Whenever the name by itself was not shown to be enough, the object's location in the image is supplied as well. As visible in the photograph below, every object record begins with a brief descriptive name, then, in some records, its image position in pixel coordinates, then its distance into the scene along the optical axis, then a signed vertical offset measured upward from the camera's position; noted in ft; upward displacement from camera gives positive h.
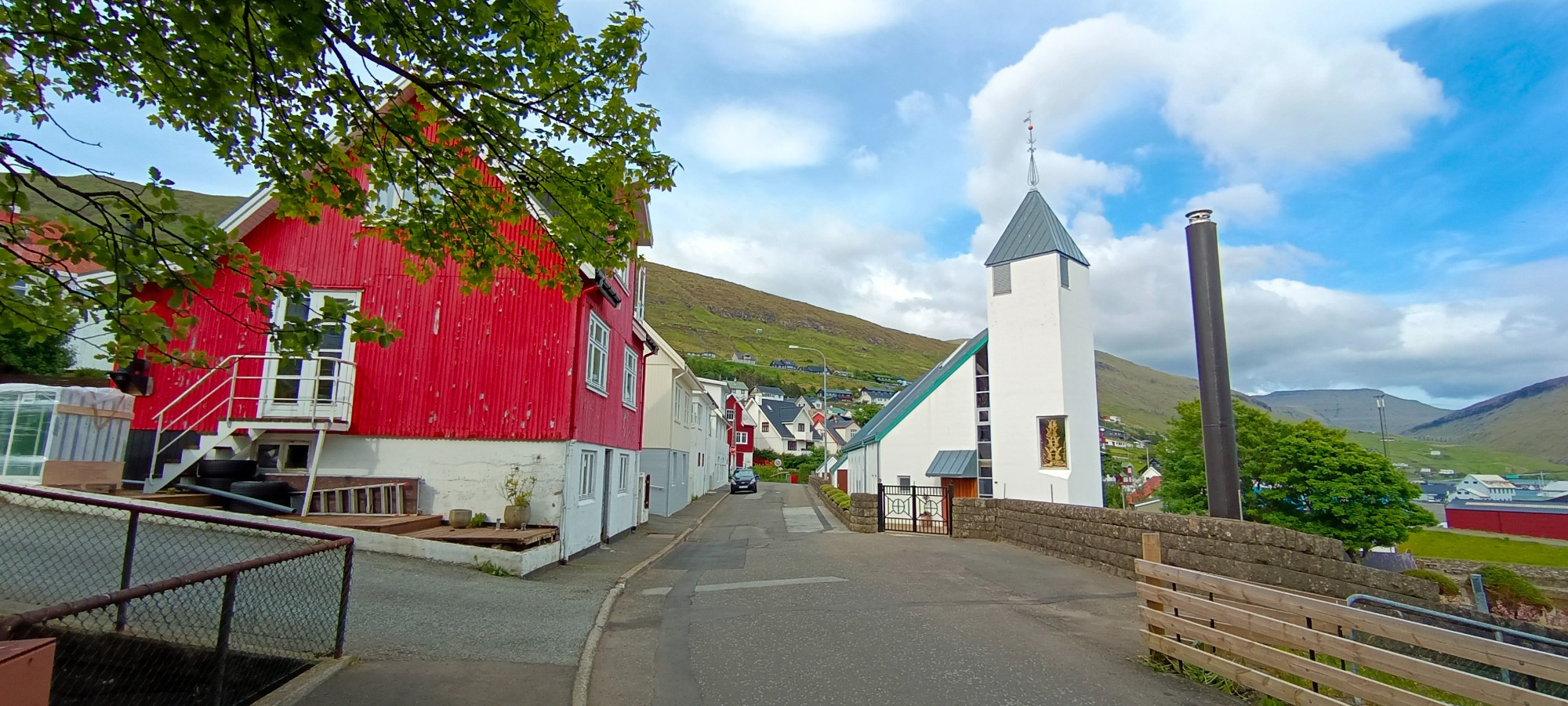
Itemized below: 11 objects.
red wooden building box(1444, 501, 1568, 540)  220.23 -9.91
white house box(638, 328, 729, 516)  92.12 +5.37
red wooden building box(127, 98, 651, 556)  45.60 +4.55
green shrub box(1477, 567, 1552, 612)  51.13 -7.02
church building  91.40 +11.51
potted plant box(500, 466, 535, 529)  44.52 -1.51
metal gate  74.49 -3.60
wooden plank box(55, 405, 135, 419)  39.24 +2.70
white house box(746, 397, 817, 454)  325.21 +19.67
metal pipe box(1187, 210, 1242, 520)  31.35 +4.43
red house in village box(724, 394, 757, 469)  233.14 +13.70
